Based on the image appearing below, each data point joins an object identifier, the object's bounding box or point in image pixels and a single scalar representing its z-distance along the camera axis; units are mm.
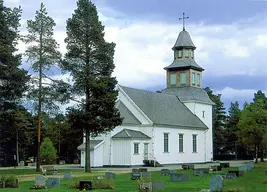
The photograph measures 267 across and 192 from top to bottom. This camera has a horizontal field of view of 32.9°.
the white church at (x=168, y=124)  49750
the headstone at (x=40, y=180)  24125
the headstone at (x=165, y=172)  34688
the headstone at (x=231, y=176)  29375
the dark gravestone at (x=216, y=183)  20641
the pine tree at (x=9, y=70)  35438
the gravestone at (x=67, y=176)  29838
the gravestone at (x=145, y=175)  30031
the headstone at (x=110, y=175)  30102
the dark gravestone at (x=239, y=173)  31383
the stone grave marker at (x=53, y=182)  24781
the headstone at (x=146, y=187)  21203
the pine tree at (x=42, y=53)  37938
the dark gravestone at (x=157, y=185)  21922
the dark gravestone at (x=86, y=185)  23156
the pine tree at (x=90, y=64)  39500
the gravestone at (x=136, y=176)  29734
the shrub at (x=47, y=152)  57850
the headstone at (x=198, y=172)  33344
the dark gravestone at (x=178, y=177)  27661
